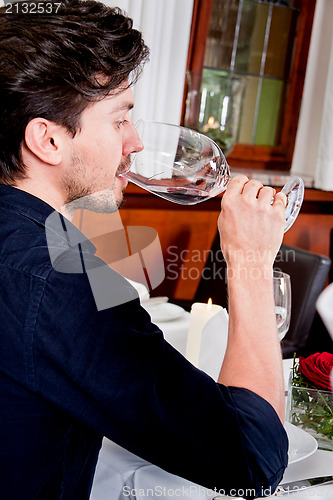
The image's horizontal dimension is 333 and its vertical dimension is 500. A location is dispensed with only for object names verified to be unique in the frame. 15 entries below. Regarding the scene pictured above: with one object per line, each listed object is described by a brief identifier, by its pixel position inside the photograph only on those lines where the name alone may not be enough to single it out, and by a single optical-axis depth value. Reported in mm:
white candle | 1129
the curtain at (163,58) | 2482
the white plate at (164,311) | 1502
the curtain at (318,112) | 3016
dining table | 825
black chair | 2068
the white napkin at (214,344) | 1150
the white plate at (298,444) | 856
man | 678
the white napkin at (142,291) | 1632
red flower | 906
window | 2998
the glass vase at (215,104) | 2881
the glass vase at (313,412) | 896
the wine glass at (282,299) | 1182
